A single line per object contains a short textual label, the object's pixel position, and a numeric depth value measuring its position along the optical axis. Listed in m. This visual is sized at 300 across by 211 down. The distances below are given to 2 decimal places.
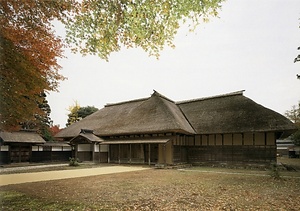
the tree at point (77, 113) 44.28
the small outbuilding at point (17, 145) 20.61
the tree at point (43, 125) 31.41
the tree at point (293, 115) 42.22
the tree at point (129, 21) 6.54
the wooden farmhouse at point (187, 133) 17.48
